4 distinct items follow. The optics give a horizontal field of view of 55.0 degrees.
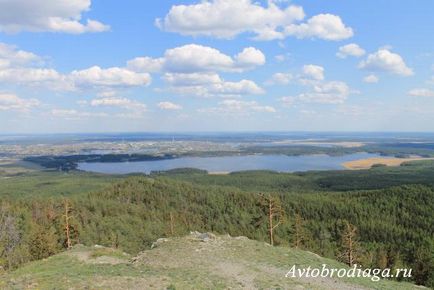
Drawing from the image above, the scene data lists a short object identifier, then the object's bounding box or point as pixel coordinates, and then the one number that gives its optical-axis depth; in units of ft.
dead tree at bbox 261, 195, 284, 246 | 187.47
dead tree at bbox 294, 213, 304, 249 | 229.66
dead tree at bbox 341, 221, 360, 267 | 174.09
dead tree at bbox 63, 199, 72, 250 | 187.75
